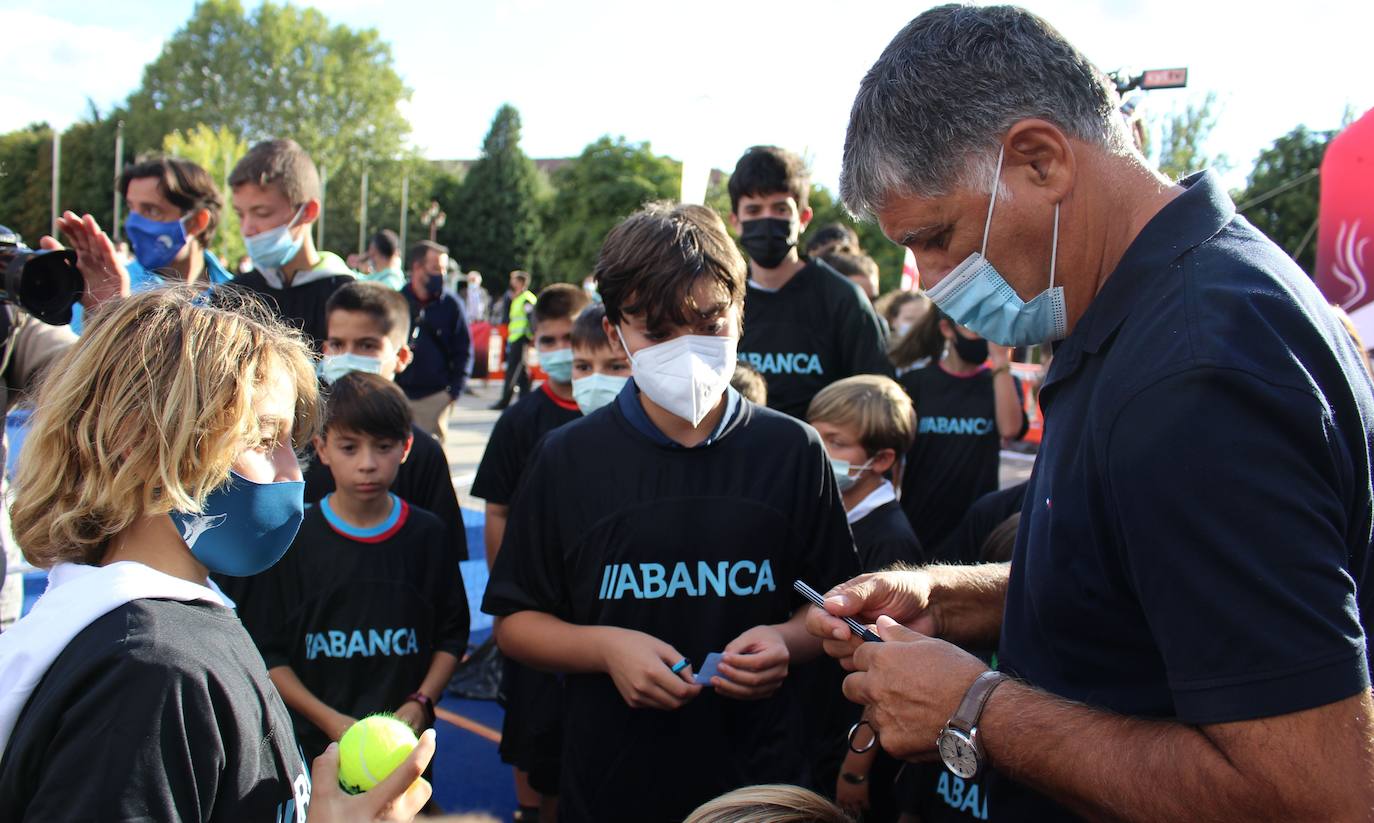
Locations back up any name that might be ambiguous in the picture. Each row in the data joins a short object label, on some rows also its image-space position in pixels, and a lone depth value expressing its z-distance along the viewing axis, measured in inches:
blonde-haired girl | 52.7
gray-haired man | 45.8
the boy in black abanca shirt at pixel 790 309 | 175.5
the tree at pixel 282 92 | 2465.6
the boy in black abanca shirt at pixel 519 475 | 129.8
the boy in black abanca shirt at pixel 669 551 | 96.9
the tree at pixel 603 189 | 1755.7
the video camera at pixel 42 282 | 108.1
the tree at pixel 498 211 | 2164.1
